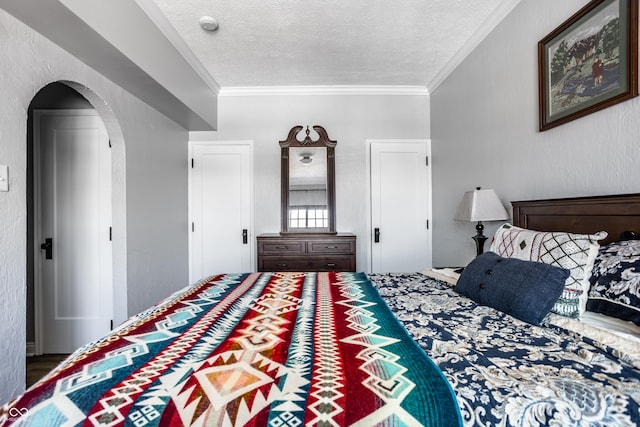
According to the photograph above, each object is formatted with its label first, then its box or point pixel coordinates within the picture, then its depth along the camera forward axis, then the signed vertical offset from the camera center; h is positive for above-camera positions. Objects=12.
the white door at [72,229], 2.71 -0.11
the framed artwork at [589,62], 1.40 +0.75
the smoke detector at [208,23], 2.40 +1.47
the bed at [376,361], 0.68 -0.41
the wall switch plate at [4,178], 1.48 +0.19
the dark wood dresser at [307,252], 3.37 -0.41
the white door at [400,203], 3.79 +0.12
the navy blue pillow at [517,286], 1.20 -0.31
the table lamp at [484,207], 2.19 +0.03
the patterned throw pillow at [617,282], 1.11 -0.26
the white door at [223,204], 3.79 +0.13
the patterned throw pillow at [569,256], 1.22 -0.19
